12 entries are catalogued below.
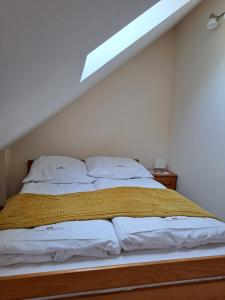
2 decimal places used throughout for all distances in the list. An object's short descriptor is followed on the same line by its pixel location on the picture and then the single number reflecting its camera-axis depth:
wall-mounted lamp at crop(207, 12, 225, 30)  2.31
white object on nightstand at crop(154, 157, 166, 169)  3.43
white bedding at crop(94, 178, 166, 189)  2.52
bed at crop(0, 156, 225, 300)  1.16
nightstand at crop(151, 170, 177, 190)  3.18
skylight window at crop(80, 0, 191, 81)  1.85
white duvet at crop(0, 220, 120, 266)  1.26
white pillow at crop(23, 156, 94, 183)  2.58
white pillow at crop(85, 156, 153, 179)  2.78
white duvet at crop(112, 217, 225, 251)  1.41
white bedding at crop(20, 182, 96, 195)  2.26
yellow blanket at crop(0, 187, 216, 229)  1.60
